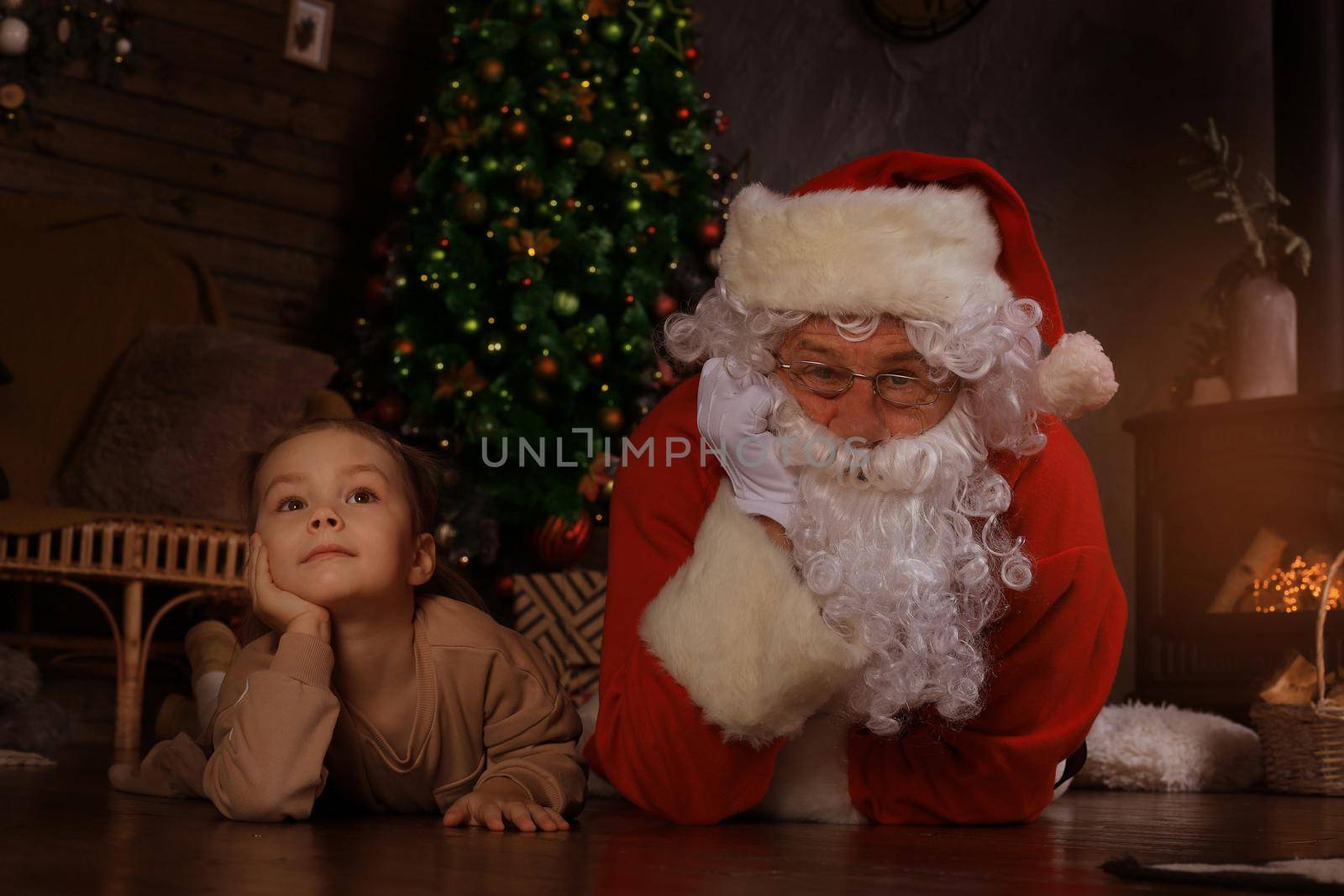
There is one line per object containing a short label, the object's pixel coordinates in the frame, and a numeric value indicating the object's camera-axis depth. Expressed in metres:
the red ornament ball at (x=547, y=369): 3.71
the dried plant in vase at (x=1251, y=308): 3.49
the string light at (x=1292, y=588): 3.22
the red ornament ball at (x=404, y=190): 3.99
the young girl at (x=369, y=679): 1.40
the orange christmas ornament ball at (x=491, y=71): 3.84
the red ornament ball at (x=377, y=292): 3.93
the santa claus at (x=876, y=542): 1.45
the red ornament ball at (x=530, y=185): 3.79
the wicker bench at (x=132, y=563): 2.80
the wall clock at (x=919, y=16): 4.49
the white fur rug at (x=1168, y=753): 2.58
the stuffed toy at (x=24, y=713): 2.47
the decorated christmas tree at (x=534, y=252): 3.77
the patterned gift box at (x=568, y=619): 3.42
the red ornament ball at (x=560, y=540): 3.81
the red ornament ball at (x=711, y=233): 4.11
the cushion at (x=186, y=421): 3.04
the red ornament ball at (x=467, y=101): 3.85
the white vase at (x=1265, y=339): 3.49
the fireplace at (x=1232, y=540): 3.25
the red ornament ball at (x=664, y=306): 3.97
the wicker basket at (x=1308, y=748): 2.49
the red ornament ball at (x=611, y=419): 3.87
